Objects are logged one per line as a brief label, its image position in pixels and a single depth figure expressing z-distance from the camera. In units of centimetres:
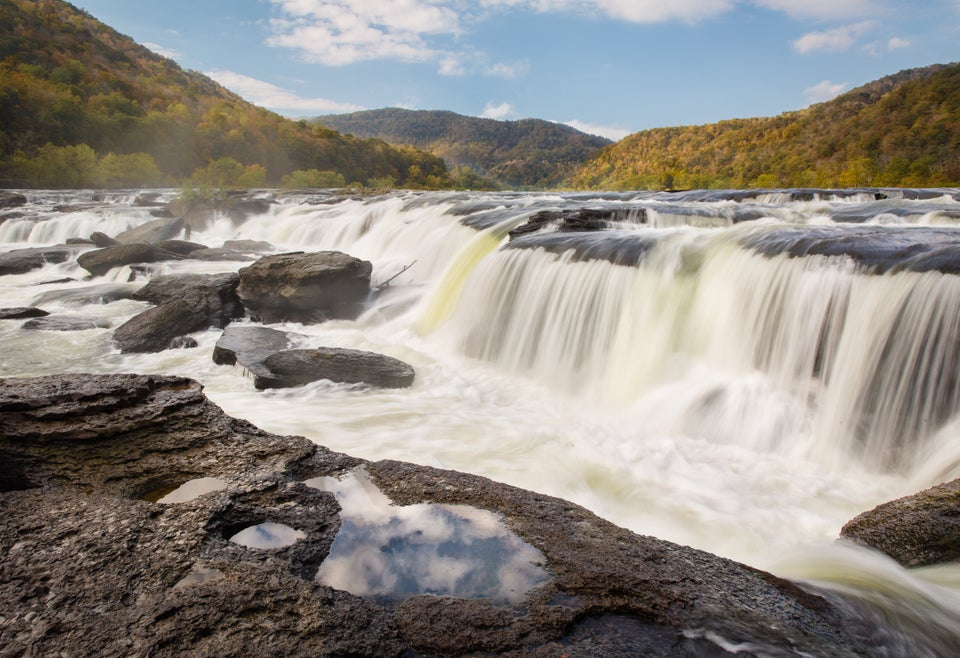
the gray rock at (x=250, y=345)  742
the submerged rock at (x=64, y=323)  962
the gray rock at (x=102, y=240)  1798
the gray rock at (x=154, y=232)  1920
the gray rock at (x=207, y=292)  1051
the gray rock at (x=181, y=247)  1636
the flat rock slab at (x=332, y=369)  704
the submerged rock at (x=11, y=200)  2814
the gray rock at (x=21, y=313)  1007
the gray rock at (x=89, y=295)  1191
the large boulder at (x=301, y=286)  1069
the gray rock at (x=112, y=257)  1455
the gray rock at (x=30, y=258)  1566
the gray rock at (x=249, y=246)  1794
